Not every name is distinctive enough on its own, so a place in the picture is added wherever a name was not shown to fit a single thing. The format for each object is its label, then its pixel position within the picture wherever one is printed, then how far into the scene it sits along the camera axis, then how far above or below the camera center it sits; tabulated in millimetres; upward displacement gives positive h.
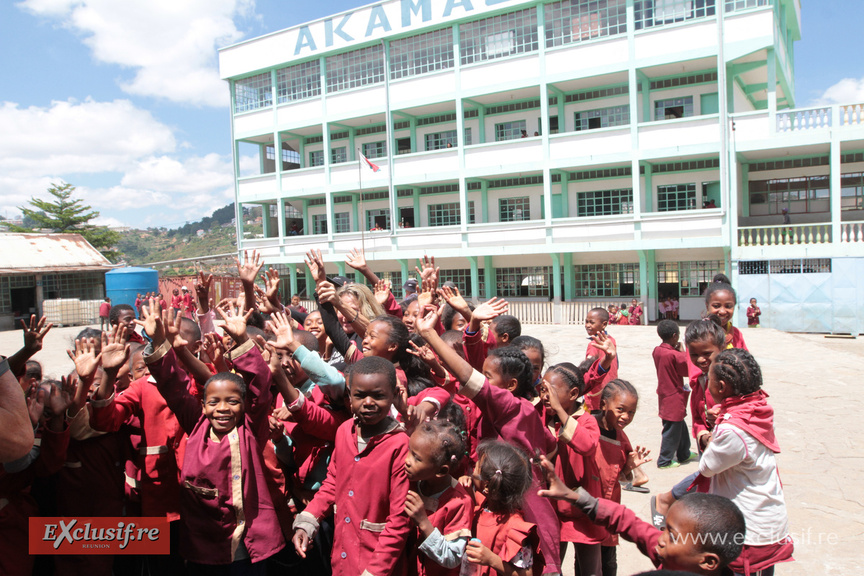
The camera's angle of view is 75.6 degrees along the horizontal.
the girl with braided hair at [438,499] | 2146 -946
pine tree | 35969 +4041
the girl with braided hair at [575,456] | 2684 -1009
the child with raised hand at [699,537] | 1921 -980
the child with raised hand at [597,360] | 3876 -765
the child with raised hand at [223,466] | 2500 -867
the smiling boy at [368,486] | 2316 -923
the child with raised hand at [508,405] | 2322 -628
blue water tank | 24125 -139
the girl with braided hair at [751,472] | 2406 -962
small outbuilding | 24453 +197
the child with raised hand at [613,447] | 2947 -1003
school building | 16406 +3815
